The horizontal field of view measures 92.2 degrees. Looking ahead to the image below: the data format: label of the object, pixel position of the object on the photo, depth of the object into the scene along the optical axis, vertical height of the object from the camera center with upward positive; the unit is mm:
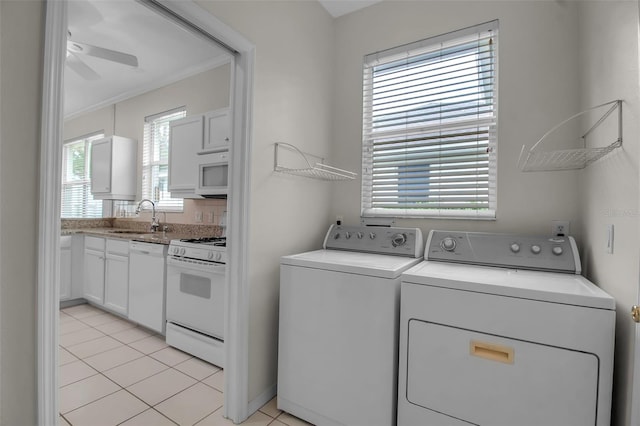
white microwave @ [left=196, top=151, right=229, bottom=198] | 2721 +322
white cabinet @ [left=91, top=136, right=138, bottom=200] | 4133 +535
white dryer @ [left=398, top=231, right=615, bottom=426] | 1174 -538
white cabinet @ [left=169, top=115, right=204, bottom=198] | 3024 +566
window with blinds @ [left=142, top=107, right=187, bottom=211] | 4012 +622
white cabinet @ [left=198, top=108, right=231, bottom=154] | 2770 +724
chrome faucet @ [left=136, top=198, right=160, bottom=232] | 3995 -156
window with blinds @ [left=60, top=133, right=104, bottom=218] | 4946 +411
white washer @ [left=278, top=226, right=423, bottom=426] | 1550 -674
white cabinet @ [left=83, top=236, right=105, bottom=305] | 3543 -748
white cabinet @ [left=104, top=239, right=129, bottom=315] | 3221 -755
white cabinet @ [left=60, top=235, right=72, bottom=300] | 3693 -757
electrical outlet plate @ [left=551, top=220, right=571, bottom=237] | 1773 -56
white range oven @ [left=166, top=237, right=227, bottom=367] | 2396 -724
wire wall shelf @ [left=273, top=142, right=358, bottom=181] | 2014 +315
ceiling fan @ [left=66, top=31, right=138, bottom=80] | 2551 +1307
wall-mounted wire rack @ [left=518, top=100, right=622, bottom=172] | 1272 +323
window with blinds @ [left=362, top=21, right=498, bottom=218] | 2074 +640
